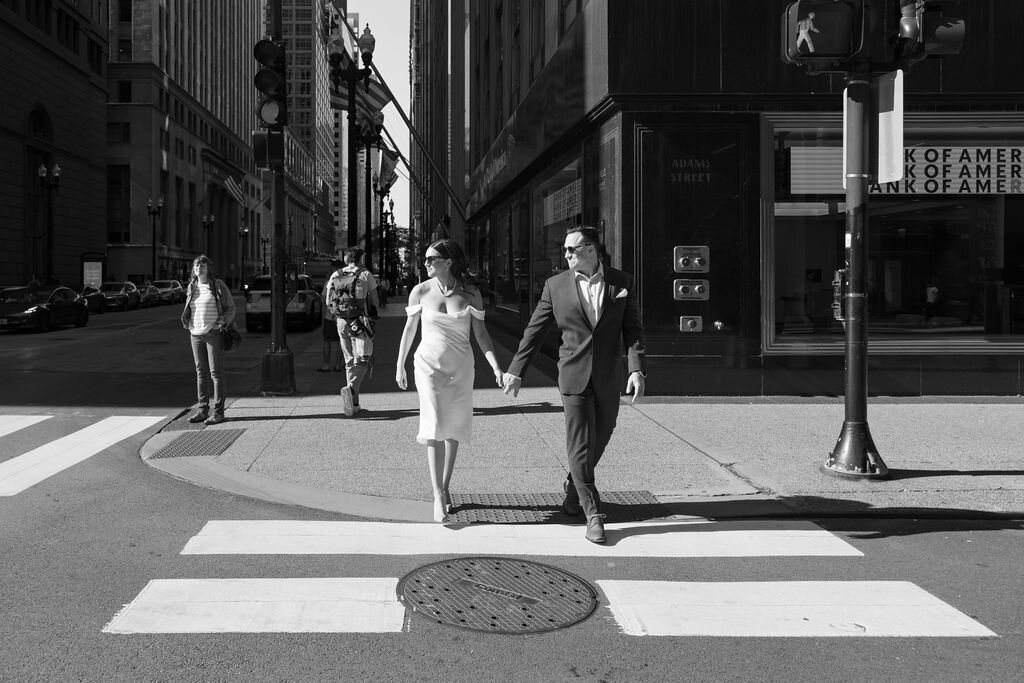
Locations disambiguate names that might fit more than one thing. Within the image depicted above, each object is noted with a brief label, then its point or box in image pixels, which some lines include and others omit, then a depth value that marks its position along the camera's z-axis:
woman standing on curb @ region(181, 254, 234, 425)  10.09
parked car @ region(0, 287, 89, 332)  26.64
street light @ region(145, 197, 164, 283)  72.72
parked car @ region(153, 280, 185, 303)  55.88
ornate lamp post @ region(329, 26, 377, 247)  23.39
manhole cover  4.32
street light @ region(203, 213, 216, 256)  88.97
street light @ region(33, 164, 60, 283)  47.45
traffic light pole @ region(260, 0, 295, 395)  11.77
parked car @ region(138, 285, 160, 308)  49.88
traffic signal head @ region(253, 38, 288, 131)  11.63
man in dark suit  5.70
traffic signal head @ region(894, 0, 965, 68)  7.13
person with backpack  10.45
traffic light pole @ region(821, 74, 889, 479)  7.41
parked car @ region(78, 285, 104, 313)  41.31
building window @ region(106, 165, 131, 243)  82.94
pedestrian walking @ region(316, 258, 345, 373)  14.60
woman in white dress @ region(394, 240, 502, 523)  6.04
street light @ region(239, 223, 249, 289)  119.31
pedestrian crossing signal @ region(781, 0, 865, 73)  7.12
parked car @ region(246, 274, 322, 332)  26.08
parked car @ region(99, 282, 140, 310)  44.56
